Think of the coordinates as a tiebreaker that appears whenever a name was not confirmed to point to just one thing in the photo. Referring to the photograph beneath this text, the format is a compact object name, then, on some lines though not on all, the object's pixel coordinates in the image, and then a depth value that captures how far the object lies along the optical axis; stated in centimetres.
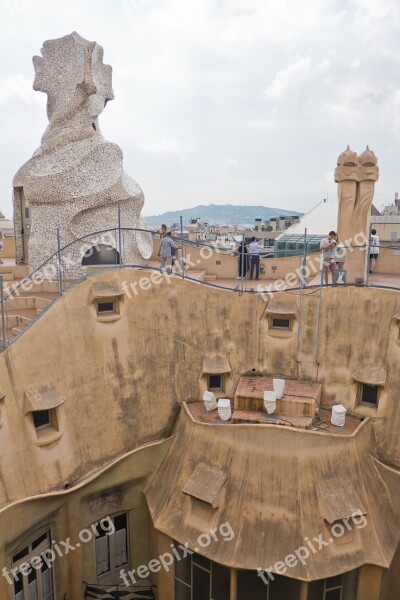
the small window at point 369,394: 1415
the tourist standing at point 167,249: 1645
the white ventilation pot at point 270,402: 1310
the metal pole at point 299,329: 1488
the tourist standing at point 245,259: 1919
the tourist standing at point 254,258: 1881
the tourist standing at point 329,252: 1536
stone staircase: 1379
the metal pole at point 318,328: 1473
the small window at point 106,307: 1406
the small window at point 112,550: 1374
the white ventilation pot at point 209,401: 1438
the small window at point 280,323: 1530
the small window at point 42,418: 1245
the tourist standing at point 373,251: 1729
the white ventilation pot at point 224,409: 1352
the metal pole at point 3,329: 1129
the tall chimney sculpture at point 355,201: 1555
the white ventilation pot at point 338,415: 1327
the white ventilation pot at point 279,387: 1359
